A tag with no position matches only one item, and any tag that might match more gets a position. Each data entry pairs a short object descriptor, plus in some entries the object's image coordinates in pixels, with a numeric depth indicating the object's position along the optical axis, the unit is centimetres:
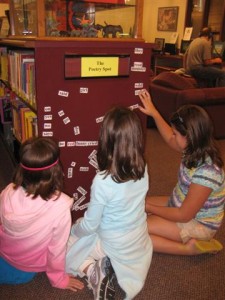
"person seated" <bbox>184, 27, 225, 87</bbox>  576
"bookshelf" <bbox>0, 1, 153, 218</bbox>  158
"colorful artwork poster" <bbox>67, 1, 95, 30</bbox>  172
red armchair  360
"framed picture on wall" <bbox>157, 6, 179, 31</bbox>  749
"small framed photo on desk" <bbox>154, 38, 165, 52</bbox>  780
